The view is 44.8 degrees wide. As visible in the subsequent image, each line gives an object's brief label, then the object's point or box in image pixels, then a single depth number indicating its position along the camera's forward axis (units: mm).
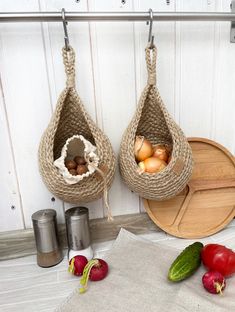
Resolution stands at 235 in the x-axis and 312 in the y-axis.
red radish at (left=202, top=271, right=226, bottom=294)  577
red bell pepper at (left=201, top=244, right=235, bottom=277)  617
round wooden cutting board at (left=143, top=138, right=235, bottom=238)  805
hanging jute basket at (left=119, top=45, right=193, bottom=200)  644
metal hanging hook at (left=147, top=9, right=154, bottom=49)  616
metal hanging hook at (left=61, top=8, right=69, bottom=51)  583
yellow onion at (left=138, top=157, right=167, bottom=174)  668
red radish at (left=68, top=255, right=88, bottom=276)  646
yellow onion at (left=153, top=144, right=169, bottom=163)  695
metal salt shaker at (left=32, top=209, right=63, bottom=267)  680
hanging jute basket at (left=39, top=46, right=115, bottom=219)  620
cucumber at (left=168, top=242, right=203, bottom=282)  611
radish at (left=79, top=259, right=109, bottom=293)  607
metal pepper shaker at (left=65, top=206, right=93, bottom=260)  697
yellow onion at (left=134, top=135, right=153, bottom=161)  681
